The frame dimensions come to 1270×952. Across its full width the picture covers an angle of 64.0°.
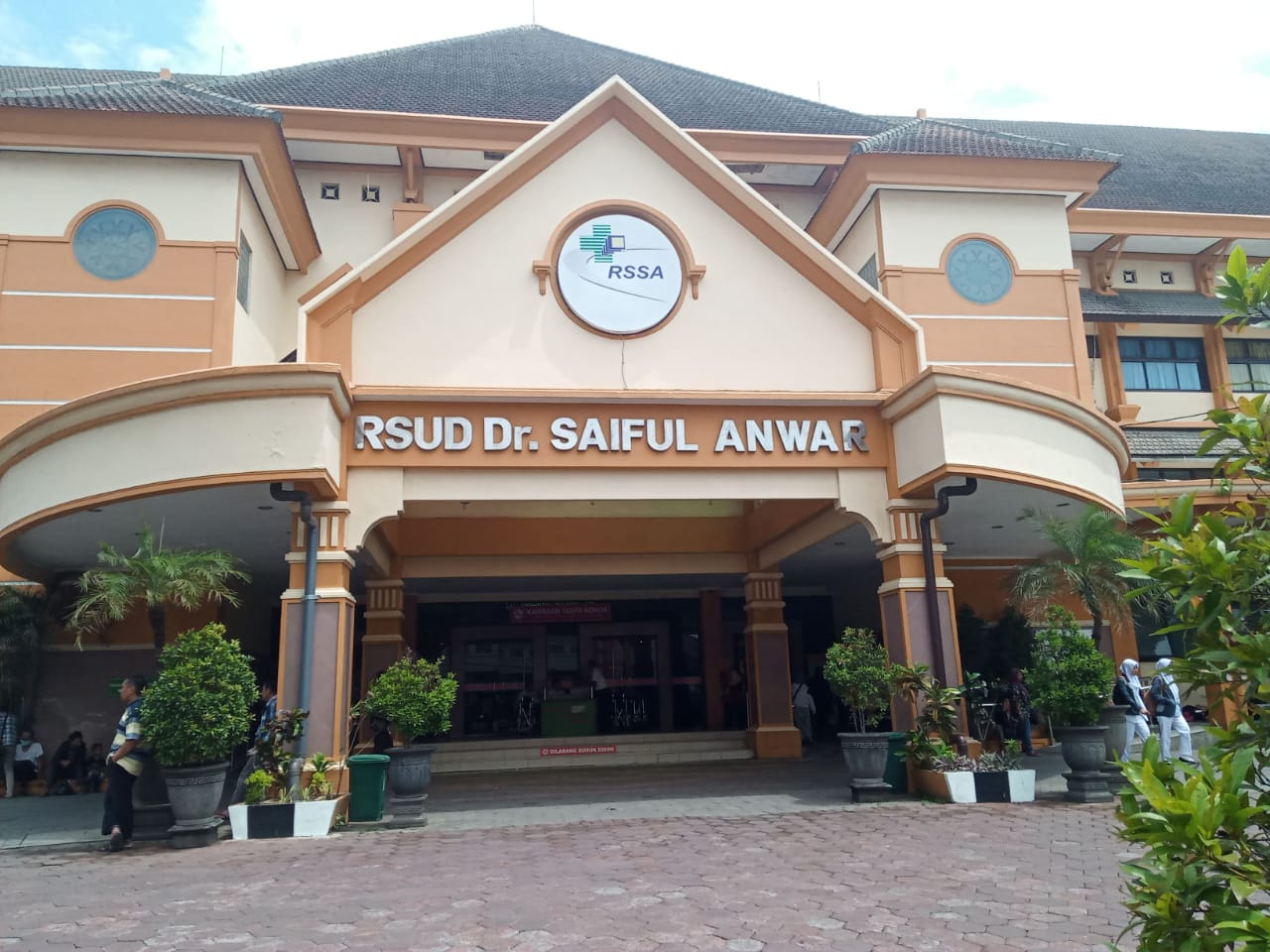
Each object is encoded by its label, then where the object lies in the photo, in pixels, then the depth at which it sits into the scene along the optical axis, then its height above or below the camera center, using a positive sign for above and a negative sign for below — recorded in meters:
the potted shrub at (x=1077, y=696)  11.73 -0.13
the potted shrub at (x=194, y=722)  9.97 -0.12
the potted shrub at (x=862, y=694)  11.83 -0.04
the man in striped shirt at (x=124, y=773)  10.15 -0.60
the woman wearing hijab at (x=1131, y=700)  13.41 -0.22
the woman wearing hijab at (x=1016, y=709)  16.95 -0.38
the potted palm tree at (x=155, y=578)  11.28 +1.46
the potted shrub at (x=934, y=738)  11.65 -0.57
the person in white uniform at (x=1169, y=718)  13.60 -0.47
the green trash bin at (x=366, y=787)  11.01 -0.87
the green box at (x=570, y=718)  21.16 -0.37
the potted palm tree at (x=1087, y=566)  13.46 +1.56
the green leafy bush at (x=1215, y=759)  2.70 -0.22
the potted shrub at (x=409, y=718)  11.07 -0.15
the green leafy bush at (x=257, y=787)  10.54 -0.80
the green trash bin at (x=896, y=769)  12.22 -0.93
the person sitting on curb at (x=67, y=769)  15.96 -0.85
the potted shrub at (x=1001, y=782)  11.56 -1.07
